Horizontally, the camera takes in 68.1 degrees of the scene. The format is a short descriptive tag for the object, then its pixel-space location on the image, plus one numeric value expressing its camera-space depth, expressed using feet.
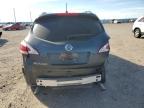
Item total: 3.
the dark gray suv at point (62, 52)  6.86
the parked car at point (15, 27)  69.01
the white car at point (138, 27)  27.37
